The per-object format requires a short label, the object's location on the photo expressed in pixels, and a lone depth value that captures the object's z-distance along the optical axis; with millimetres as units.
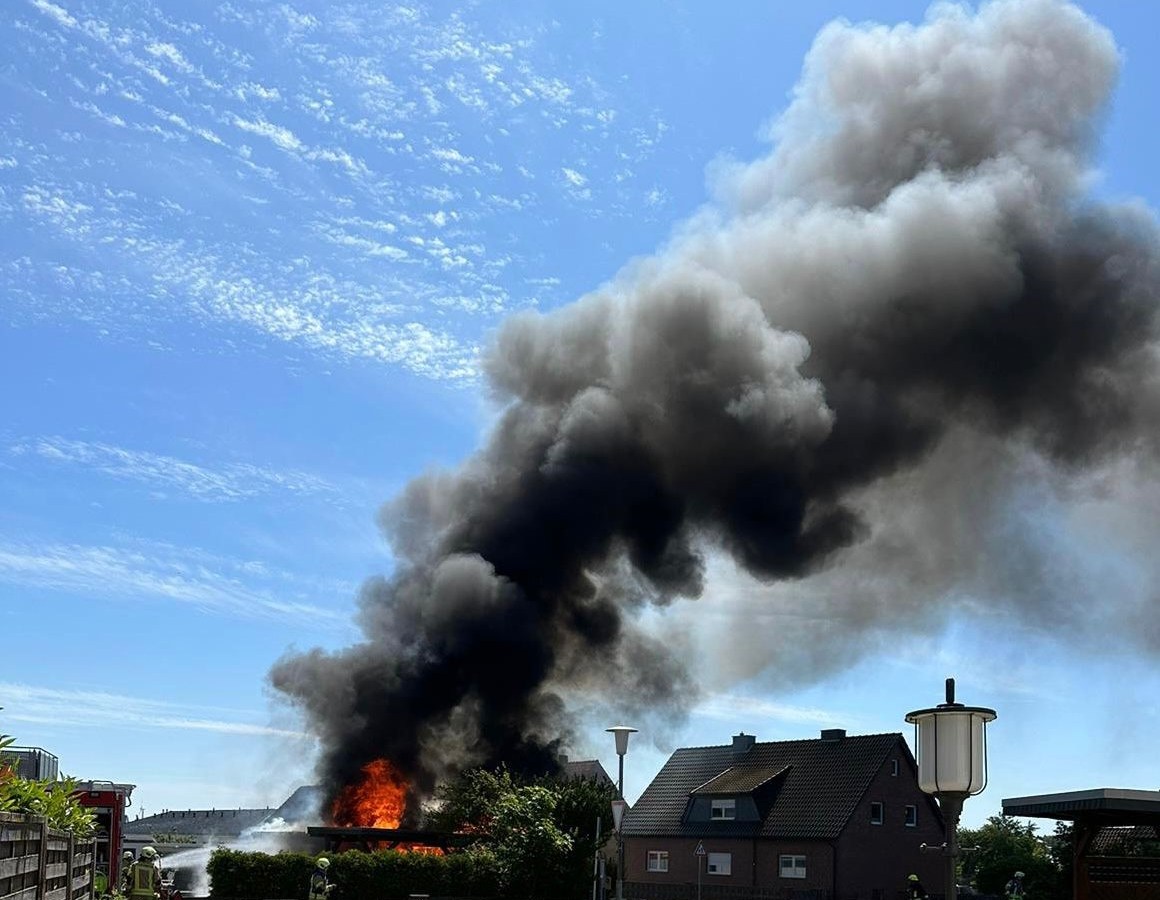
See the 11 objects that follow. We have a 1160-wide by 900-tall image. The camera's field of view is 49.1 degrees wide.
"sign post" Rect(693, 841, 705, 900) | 48031
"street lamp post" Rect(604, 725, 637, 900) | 21062
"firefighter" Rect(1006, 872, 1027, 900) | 23375
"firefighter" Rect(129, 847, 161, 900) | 16734
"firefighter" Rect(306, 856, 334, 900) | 19578
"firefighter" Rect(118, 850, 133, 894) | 17547
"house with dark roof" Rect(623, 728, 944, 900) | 44406
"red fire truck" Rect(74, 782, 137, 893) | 27047
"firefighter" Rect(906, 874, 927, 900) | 22738
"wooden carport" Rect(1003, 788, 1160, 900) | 19297
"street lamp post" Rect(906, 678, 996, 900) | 7828
